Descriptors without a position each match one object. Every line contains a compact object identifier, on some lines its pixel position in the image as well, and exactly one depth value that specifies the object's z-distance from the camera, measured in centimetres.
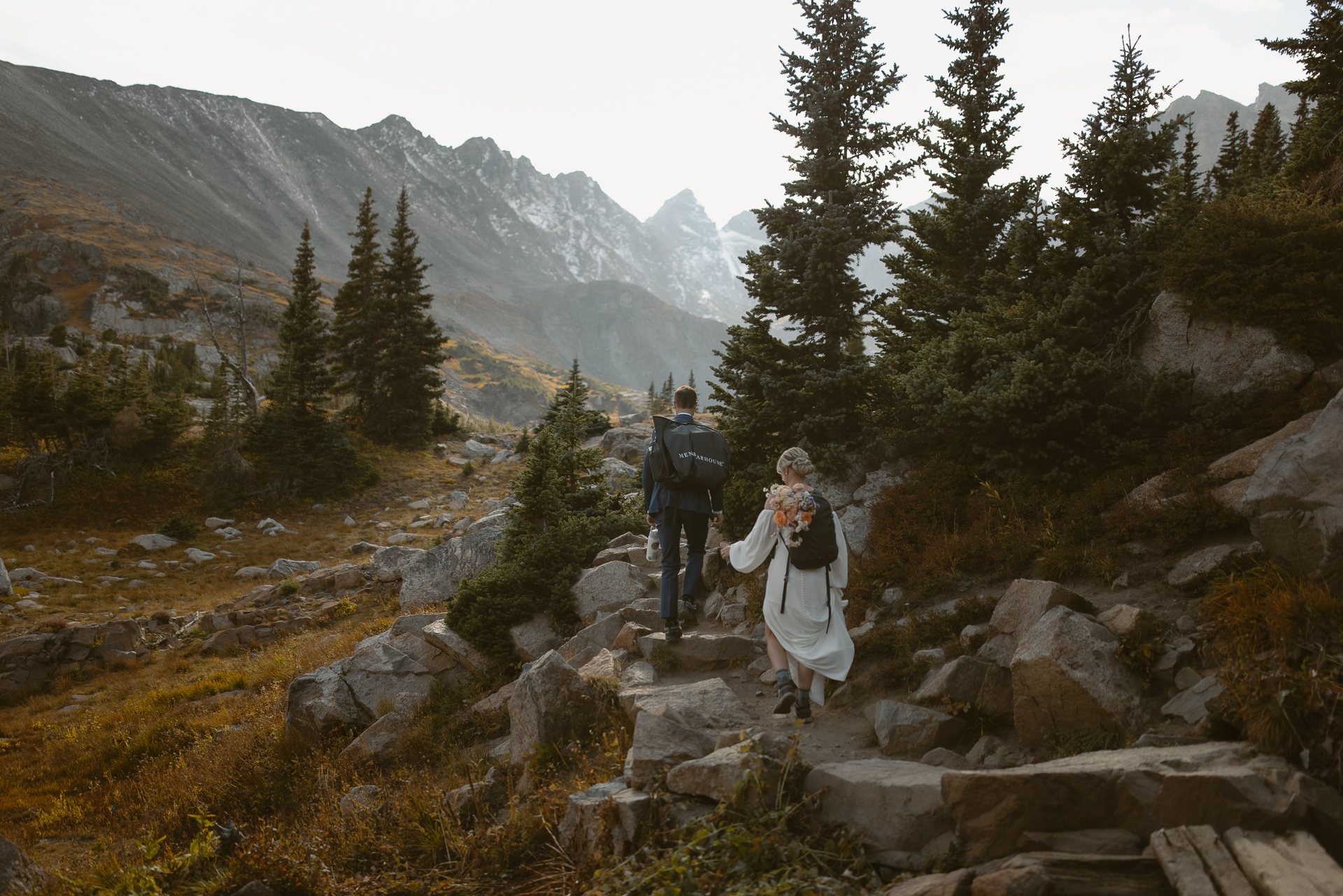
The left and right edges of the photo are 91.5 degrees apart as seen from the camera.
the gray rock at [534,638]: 1033
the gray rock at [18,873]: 636
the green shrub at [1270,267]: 730
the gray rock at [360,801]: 665
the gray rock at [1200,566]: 573
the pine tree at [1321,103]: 994
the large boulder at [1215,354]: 741
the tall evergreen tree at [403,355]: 3434
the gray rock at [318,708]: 997
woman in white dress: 622
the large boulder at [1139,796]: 328
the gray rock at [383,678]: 1031
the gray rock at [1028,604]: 581
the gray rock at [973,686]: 565
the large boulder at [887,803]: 413
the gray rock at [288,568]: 2041
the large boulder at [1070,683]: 498
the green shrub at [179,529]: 2330
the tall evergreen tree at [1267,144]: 2261
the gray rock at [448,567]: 1456
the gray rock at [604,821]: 465
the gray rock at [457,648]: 1041
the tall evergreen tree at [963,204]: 1162
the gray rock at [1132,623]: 527
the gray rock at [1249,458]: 624
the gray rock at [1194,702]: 458
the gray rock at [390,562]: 1836
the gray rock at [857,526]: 924
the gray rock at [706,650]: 817
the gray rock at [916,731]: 551
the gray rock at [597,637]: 951
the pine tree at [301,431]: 2812
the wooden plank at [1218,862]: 302
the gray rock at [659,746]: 505
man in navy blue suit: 785
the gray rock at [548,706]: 709
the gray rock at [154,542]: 2228
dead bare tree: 2994
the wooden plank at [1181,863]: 309
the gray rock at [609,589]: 1041
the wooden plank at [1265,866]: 288
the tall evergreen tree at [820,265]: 1100
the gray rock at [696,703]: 609
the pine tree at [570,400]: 2195
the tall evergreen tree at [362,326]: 3412
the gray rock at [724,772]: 446
